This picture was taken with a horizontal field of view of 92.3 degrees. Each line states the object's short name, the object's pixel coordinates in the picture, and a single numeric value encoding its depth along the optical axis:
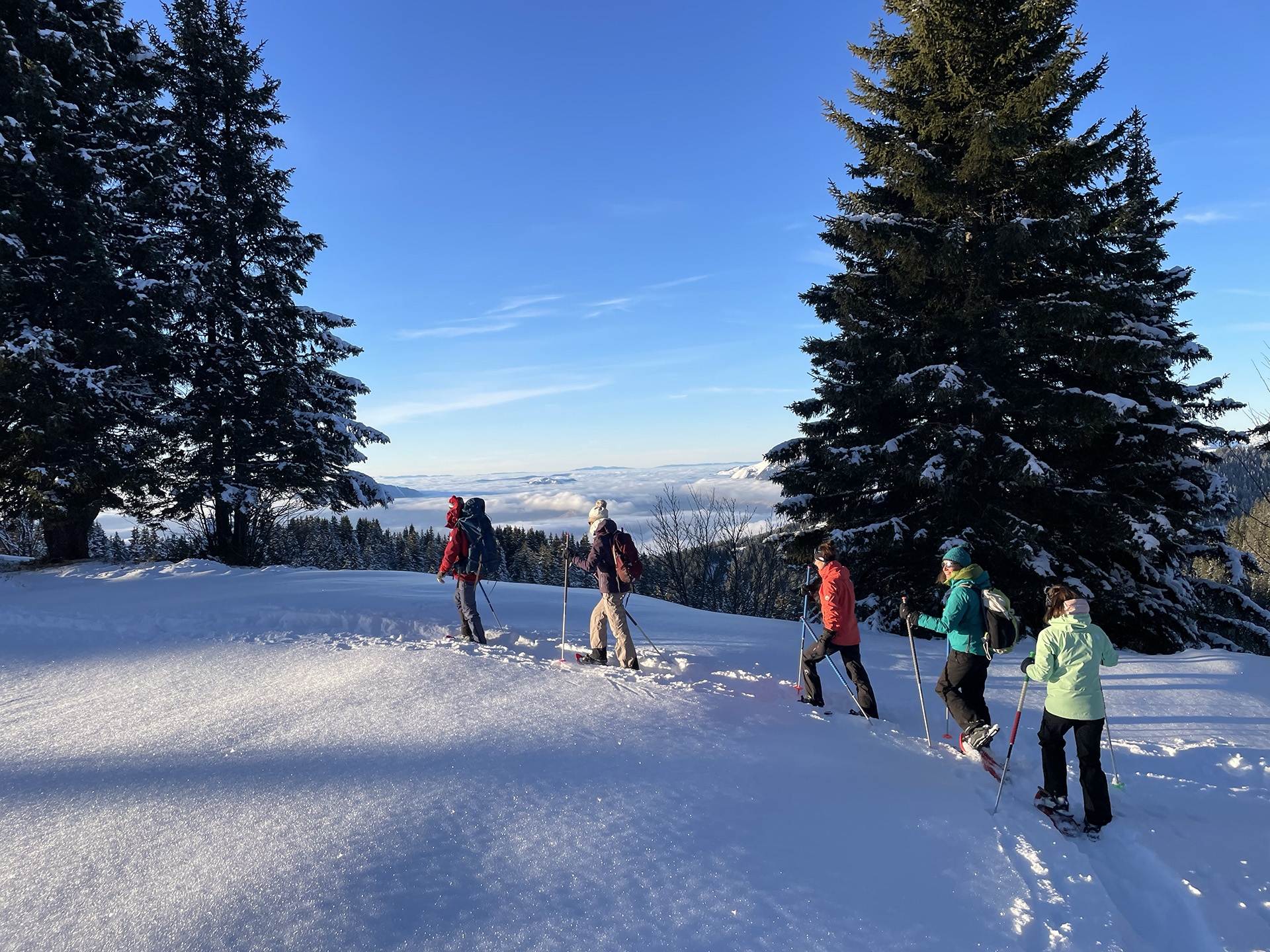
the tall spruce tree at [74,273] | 12.03
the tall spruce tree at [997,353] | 9.97
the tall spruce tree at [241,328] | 14.26
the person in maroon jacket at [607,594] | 7.44
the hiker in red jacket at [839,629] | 6.29
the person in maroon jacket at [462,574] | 8.16
